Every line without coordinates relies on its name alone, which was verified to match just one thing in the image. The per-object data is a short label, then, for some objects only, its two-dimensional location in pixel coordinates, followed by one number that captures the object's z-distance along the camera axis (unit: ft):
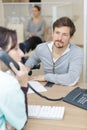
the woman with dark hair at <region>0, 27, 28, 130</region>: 3.57
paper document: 5.90
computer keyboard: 4.49
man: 6.52
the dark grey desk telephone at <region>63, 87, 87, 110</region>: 4.97
